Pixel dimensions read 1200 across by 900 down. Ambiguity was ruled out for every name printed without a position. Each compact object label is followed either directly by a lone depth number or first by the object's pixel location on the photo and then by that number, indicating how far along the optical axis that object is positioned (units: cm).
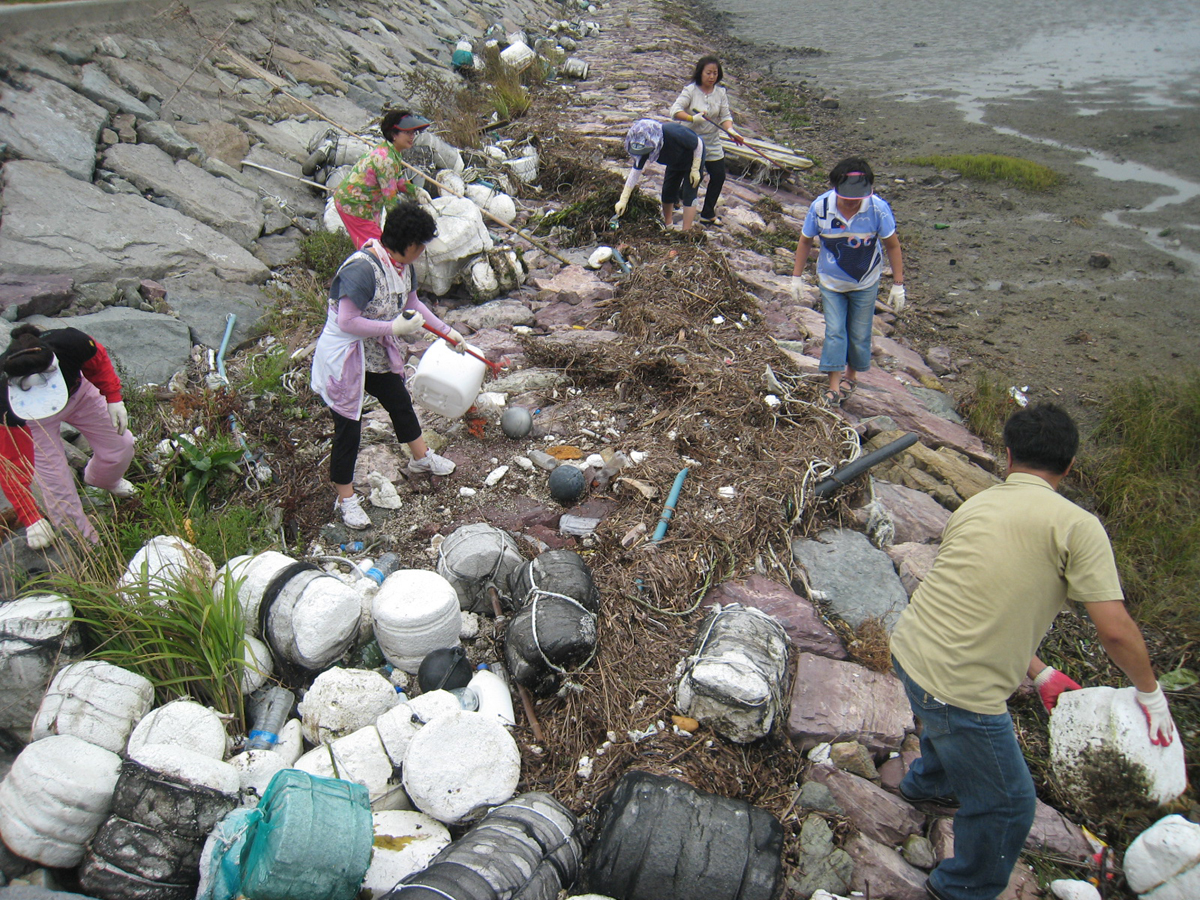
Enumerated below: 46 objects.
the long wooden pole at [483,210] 607
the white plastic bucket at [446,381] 406
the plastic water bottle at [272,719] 261
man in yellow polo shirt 204
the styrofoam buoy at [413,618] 291
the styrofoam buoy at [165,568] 271
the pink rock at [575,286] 621
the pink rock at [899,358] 607
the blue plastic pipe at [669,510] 358
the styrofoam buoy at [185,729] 240
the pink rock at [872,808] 261
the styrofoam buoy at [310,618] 287
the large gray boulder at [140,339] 455
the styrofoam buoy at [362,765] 250
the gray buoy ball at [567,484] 391
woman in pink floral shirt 473
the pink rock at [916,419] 507
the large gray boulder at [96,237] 484
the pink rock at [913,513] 415
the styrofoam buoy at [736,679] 271
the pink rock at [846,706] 287
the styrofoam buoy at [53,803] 212
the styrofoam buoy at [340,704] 268
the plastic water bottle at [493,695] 282
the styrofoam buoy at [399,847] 224
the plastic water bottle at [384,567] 341
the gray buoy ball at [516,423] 448
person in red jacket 309
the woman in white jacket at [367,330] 332
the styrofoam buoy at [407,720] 259
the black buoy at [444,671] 285
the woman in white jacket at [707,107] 666
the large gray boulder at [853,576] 352
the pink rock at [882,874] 240
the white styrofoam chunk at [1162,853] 244
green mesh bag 201
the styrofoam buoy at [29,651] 251
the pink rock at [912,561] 374
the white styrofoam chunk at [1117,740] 258
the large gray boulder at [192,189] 600
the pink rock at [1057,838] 266
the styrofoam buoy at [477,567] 330
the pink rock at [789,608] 325
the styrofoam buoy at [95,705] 239
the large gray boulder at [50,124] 547
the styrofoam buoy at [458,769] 244
